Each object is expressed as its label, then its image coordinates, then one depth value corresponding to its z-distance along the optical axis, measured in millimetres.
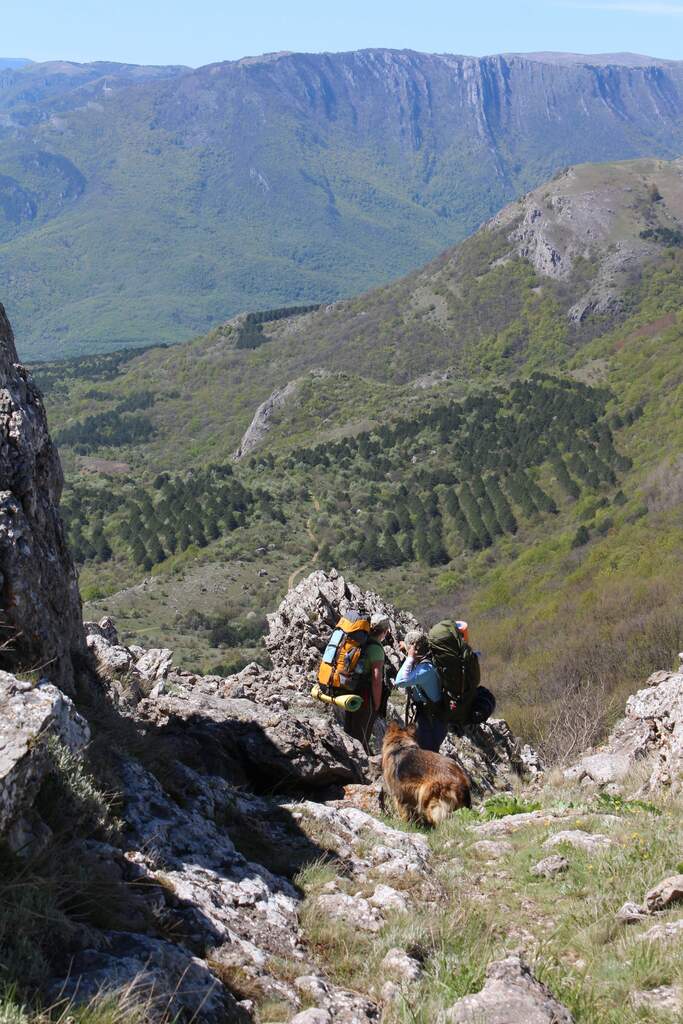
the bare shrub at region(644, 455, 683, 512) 77875
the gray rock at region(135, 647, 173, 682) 13998
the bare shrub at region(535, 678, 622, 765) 18191
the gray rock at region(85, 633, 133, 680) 11700
